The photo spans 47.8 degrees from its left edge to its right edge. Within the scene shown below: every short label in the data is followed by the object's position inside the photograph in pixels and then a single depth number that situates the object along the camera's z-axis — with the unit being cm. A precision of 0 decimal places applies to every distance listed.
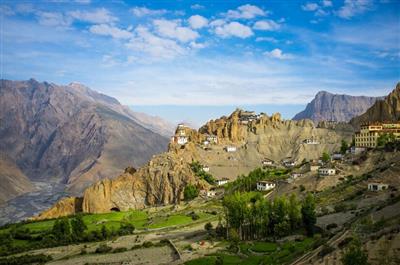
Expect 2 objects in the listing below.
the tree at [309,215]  6222
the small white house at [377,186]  7450
